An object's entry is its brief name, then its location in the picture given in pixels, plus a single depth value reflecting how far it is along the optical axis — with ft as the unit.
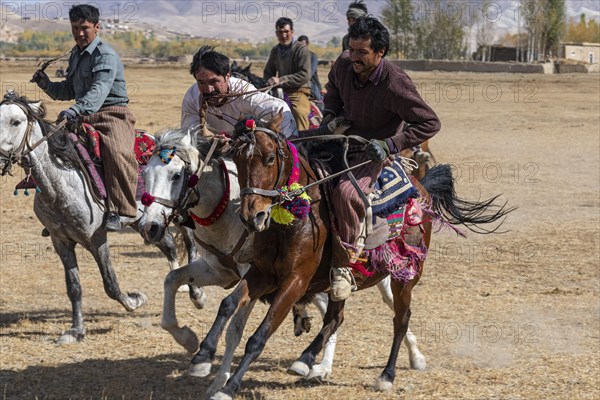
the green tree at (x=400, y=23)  312.17
